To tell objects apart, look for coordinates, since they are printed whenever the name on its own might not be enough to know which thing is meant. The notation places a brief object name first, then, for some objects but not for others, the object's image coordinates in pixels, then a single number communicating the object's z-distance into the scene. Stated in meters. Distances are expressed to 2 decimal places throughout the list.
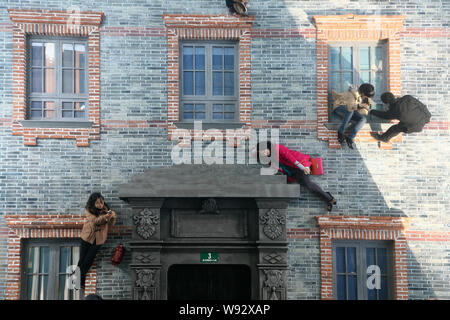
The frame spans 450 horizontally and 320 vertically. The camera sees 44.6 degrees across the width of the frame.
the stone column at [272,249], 9.61
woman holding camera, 9.92
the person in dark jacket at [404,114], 10.42
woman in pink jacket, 10.28
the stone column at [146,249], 9.54
